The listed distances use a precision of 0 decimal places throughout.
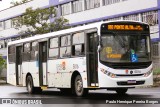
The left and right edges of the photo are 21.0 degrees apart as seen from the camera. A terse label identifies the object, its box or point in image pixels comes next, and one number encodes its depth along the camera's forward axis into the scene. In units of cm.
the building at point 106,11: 4303
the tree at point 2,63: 5482
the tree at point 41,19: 4853
